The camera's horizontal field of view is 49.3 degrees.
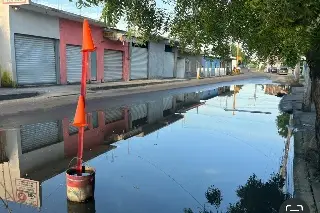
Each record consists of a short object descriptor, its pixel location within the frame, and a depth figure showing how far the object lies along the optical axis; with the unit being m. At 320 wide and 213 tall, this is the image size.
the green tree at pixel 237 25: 4.23
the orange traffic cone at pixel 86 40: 4.68
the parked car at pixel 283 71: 78.59
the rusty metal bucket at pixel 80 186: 4.58
